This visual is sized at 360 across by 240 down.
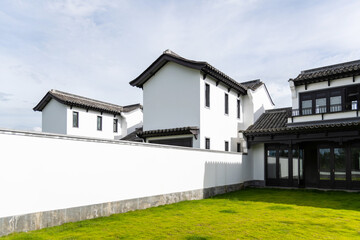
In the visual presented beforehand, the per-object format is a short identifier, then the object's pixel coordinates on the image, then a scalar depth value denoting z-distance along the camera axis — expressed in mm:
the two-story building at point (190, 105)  14812
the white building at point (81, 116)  22016
